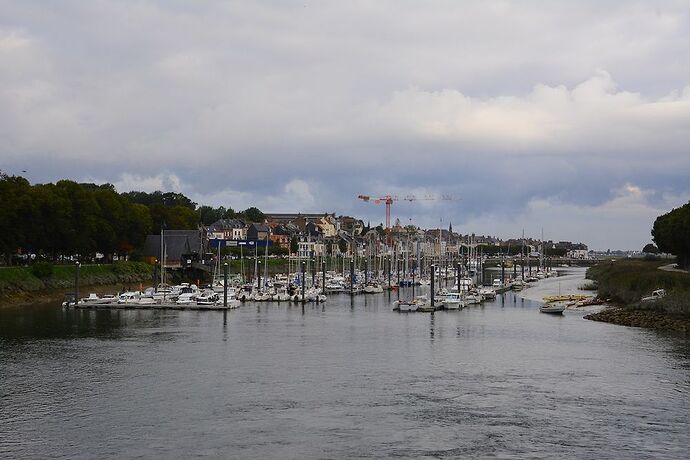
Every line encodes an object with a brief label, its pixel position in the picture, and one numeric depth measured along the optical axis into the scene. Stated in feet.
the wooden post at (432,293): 292.16
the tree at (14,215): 304.50
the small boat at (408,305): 289.74
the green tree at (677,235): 370.32
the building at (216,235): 641.28
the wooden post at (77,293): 284.20
